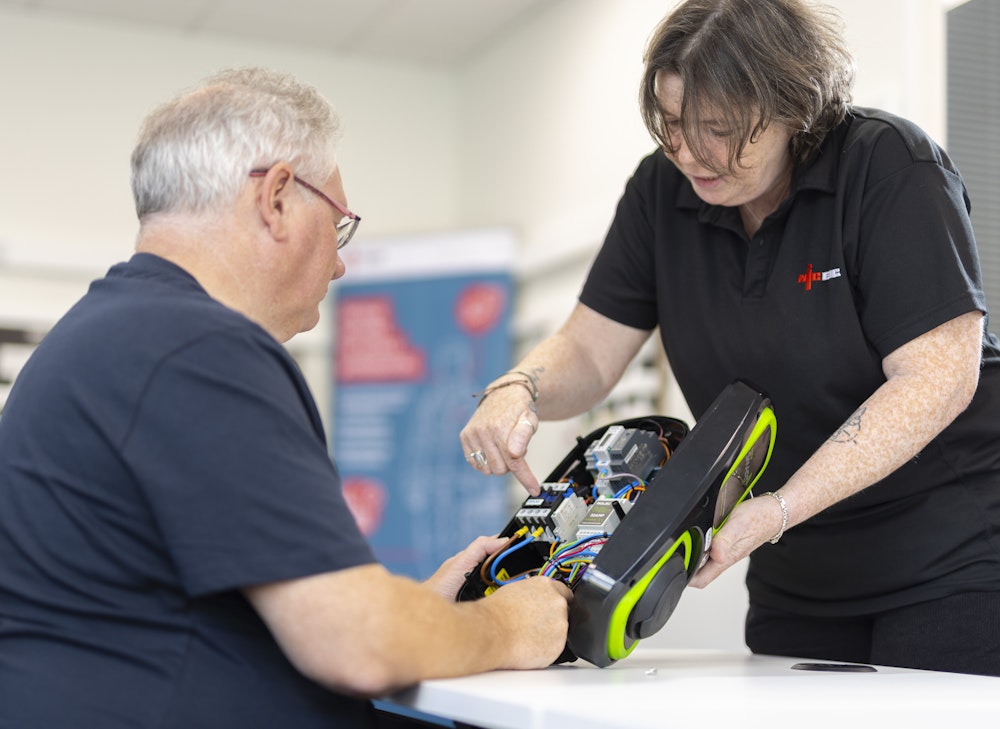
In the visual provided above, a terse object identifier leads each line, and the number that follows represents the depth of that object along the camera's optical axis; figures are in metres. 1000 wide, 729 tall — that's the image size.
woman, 1.42
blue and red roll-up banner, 4.90
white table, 0.91
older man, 0.93
